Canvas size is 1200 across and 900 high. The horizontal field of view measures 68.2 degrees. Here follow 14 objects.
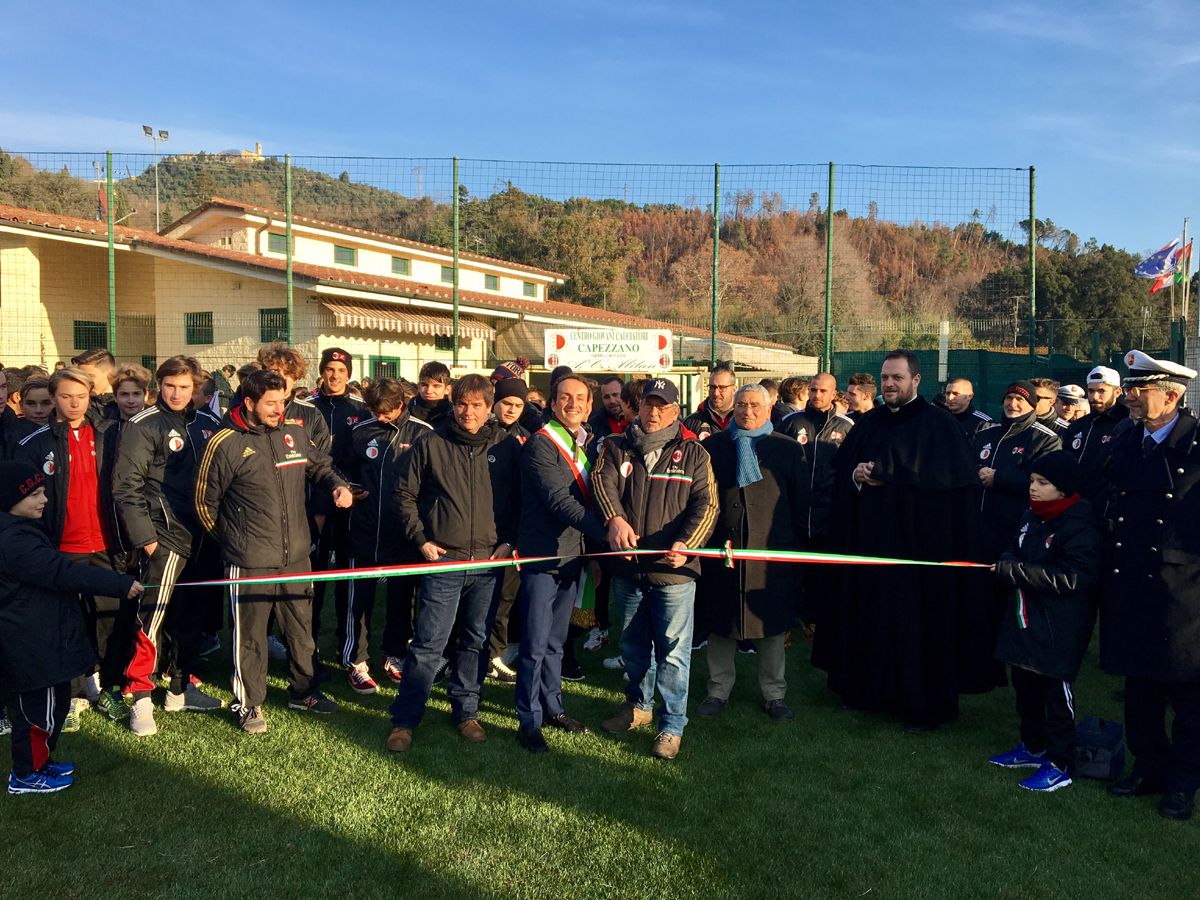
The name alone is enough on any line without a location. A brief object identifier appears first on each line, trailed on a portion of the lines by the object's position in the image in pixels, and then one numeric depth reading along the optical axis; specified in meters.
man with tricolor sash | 4.78
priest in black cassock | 5.23
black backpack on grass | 4.48
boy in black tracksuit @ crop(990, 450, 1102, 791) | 4.31
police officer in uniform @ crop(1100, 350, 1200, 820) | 4.04
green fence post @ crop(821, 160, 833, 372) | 13.88
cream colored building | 19.72
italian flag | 20.01
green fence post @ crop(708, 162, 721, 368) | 14.26
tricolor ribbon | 4.70
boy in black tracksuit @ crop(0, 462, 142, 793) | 3.96
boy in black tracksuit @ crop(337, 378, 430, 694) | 5.84
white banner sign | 14.68
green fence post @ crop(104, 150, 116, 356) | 14.46
